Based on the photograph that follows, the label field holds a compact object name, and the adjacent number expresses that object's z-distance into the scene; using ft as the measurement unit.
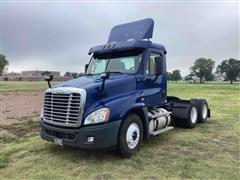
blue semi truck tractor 12.56
